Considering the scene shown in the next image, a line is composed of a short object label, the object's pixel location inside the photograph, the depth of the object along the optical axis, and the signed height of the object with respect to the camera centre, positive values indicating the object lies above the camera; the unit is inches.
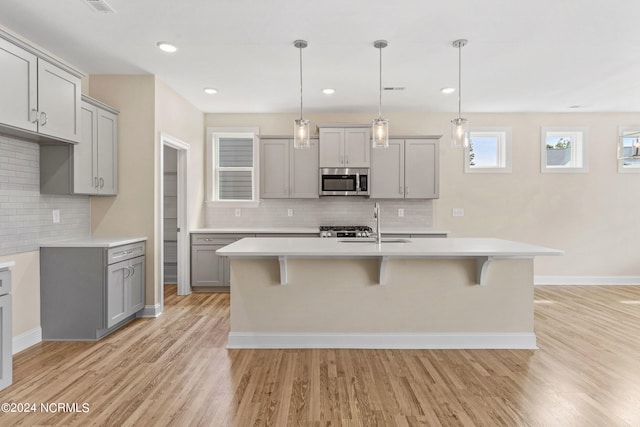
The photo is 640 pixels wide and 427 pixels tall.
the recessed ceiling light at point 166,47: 132.7 +59.2
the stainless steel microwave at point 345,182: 213.5 +16.3
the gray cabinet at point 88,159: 134.7 +19.1
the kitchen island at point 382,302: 127.0 -31.7
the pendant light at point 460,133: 124.3 +26.1
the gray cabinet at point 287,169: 216.4 +24.1
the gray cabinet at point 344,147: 213.6 +36.4
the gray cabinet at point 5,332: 96.9 -32.2
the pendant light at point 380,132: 124.3 +26.3
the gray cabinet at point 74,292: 133.8 -29.9
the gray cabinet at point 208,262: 207.0 -29.1
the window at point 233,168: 233.0 +26.5
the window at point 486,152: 229.0 +36.5
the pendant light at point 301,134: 126.0 +26.1
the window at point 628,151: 226.1 +36.5
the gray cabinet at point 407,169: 214.5 +24.0
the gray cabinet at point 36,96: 104.6 +35.6
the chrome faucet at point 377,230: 129.0 -6.9
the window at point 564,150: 227.5 +37.4
